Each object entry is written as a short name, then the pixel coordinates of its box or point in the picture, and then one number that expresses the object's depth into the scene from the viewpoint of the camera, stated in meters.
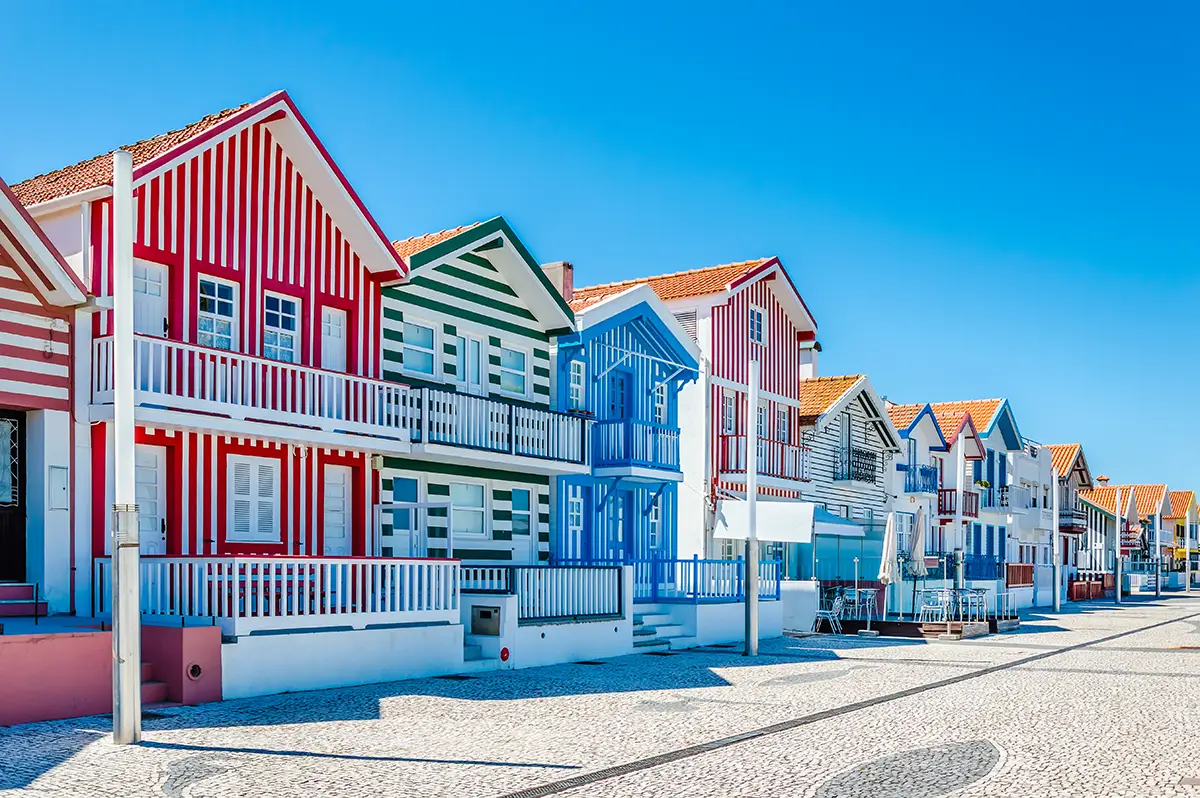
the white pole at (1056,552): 39.78
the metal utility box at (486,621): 18.78
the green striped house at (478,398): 20.98
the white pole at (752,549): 21.44
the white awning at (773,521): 25.45
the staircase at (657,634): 22.89
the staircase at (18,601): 15.45
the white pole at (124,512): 11.16
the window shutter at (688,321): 30.97
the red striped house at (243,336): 16.64
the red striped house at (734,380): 29.92
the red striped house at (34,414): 15.62
